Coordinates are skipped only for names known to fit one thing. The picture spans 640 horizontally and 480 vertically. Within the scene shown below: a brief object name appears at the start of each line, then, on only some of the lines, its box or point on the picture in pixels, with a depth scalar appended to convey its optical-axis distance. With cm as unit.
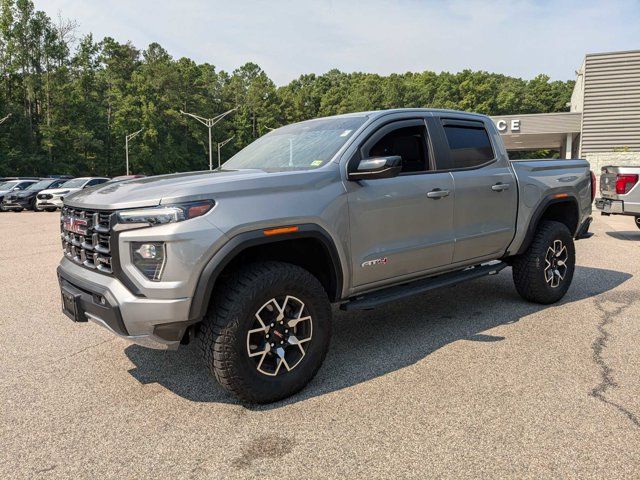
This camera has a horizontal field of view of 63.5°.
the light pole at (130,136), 5806
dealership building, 3039
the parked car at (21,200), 2266
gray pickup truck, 298
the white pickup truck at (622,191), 1005
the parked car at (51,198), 2177
